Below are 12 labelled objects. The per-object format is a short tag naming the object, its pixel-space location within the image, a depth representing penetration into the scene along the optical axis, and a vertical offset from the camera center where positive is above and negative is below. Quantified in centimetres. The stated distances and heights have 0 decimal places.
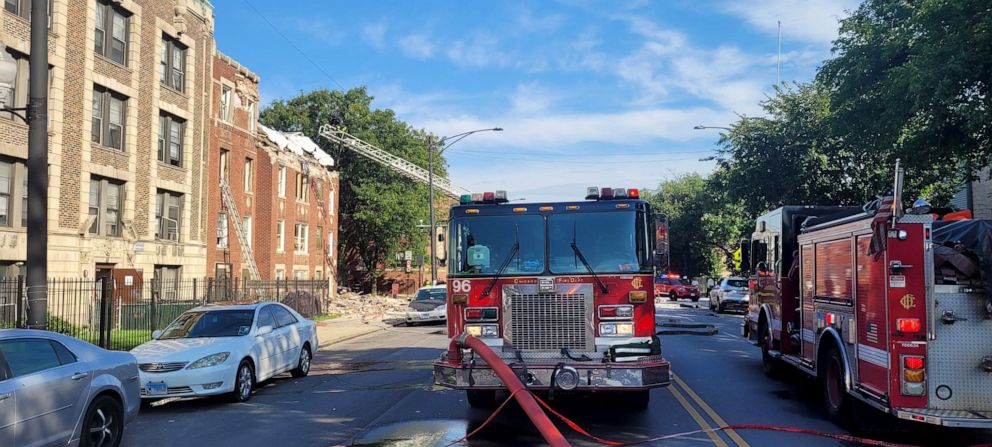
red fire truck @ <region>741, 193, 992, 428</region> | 727 -49
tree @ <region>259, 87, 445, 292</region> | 5747 +679
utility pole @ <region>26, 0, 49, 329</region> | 943 +119
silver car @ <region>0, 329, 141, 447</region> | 658 -109
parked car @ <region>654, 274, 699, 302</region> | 5372 -149
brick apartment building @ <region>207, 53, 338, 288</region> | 3400 +386
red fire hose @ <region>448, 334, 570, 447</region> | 700 -118
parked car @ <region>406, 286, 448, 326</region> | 2862 -145
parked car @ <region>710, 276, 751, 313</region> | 3475 -123
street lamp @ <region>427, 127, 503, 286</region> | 3462 +541
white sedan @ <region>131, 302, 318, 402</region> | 1059 -118
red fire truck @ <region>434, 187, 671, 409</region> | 860 -28
